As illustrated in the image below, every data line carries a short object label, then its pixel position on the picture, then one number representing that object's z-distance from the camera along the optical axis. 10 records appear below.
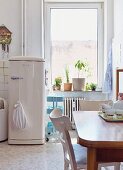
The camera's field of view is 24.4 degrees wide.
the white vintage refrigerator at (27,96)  4.16
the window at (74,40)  5.56
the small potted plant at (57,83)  5.44
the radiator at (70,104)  5.40
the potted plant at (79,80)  5.36
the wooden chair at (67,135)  1.68
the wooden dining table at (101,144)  1.41
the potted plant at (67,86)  5.45
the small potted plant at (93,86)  5.43
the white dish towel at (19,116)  4.07
